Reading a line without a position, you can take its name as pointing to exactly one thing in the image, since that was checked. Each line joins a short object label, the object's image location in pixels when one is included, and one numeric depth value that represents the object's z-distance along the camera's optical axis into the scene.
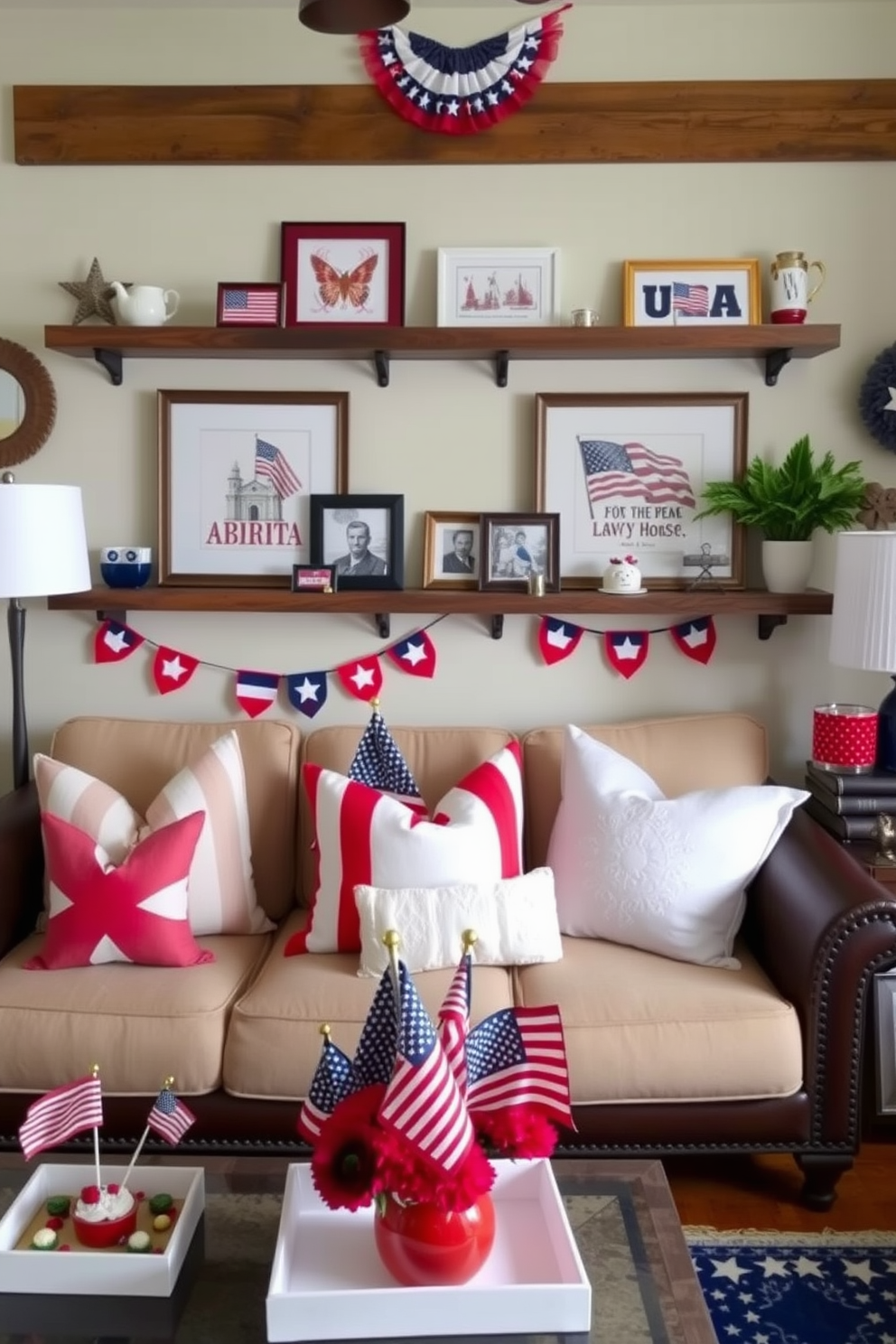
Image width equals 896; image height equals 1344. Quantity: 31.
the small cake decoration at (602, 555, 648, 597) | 2.90
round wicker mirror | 3.01
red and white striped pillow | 2.48
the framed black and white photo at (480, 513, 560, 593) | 2.98
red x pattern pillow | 2.46
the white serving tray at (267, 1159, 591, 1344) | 1.48
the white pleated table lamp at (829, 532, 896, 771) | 2.57
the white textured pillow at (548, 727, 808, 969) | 2.51
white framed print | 2.95
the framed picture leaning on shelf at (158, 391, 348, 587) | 3.01
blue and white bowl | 2.95
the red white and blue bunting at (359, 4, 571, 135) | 2.89
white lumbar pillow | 2.40
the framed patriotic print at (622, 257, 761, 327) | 2.93
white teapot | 2.85
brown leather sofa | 2.25
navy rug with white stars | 2.04
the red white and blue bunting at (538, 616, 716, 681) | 3.05
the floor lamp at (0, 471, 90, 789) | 2.61
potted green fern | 2.86
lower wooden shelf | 2.85
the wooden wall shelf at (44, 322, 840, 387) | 2.79
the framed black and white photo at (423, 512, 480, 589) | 3.02
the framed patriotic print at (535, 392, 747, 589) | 2.99
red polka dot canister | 2.71
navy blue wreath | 2.92
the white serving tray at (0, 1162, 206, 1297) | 1.54
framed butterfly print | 2.96
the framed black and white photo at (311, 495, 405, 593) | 3.01
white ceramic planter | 2.90
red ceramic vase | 1.49
